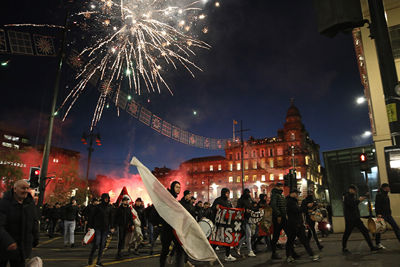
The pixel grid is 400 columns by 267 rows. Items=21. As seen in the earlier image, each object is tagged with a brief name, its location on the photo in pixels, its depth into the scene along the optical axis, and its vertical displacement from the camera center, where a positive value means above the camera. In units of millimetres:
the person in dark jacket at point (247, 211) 8617 -239
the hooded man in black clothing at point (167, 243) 5203 -722
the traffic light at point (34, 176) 12304 +1148
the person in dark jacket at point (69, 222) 12555 -807
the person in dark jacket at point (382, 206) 8219 -103
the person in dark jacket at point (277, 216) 7848 -354
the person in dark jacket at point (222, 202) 8283 +23
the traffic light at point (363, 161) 12258 +1713
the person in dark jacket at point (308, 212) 10045 -326
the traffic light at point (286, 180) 15312 +1178
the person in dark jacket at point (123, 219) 9031 -510
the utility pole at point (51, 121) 12305 +3645
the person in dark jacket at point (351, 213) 8070 -294
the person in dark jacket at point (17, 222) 3681 -253
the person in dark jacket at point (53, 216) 16556 -716
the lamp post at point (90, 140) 26762 +5811
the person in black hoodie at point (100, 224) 7468 -537
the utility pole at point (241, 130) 38166 +9409
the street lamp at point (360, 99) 16291 +5708
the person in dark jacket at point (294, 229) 7242 -656
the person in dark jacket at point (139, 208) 12084 -203
